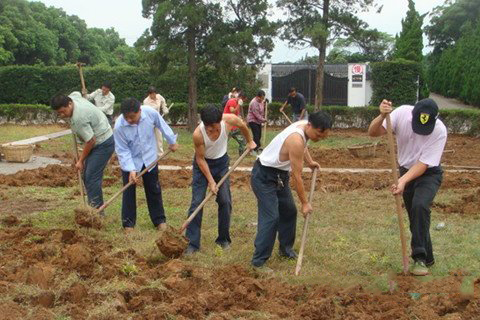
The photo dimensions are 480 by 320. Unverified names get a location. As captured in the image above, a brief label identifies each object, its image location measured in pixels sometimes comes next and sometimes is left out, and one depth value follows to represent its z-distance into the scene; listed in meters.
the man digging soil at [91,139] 6.97
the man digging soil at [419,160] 5.17
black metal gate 30.11
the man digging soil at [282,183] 5.07
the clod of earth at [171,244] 5.68
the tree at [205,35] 18.91
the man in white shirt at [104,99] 12.59
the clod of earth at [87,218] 6.86
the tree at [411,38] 37.28
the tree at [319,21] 20.52
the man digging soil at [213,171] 5.91
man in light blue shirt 6.74
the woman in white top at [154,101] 12.73
